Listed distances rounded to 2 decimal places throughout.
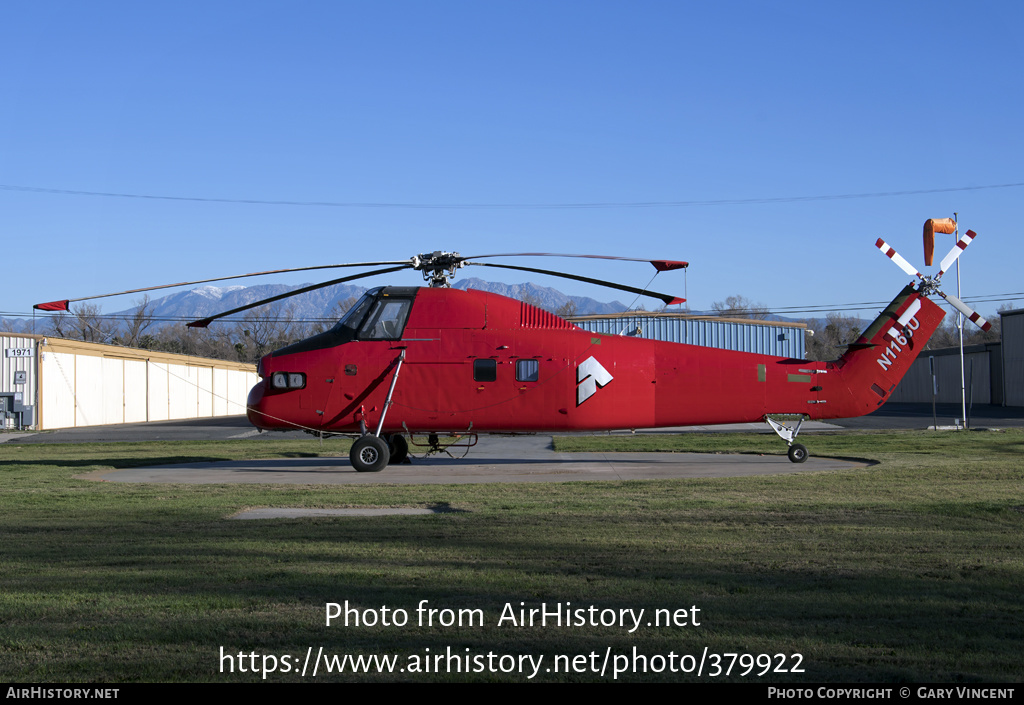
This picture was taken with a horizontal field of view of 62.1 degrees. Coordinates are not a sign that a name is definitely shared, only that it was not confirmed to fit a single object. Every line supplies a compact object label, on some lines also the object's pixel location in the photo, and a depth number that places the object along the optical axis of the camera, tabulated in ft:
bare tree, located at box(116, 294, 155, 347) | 338.95
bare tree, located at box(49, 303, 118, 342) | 333.62
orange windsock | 61.41
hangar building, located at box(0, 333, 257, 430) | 150.30
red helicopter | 59.16
